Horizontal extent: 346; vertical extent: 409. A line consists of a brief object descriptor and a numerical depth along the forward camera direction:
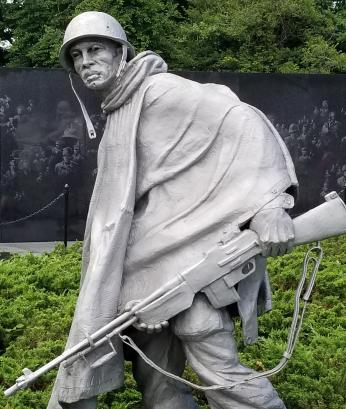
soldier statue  3.15
